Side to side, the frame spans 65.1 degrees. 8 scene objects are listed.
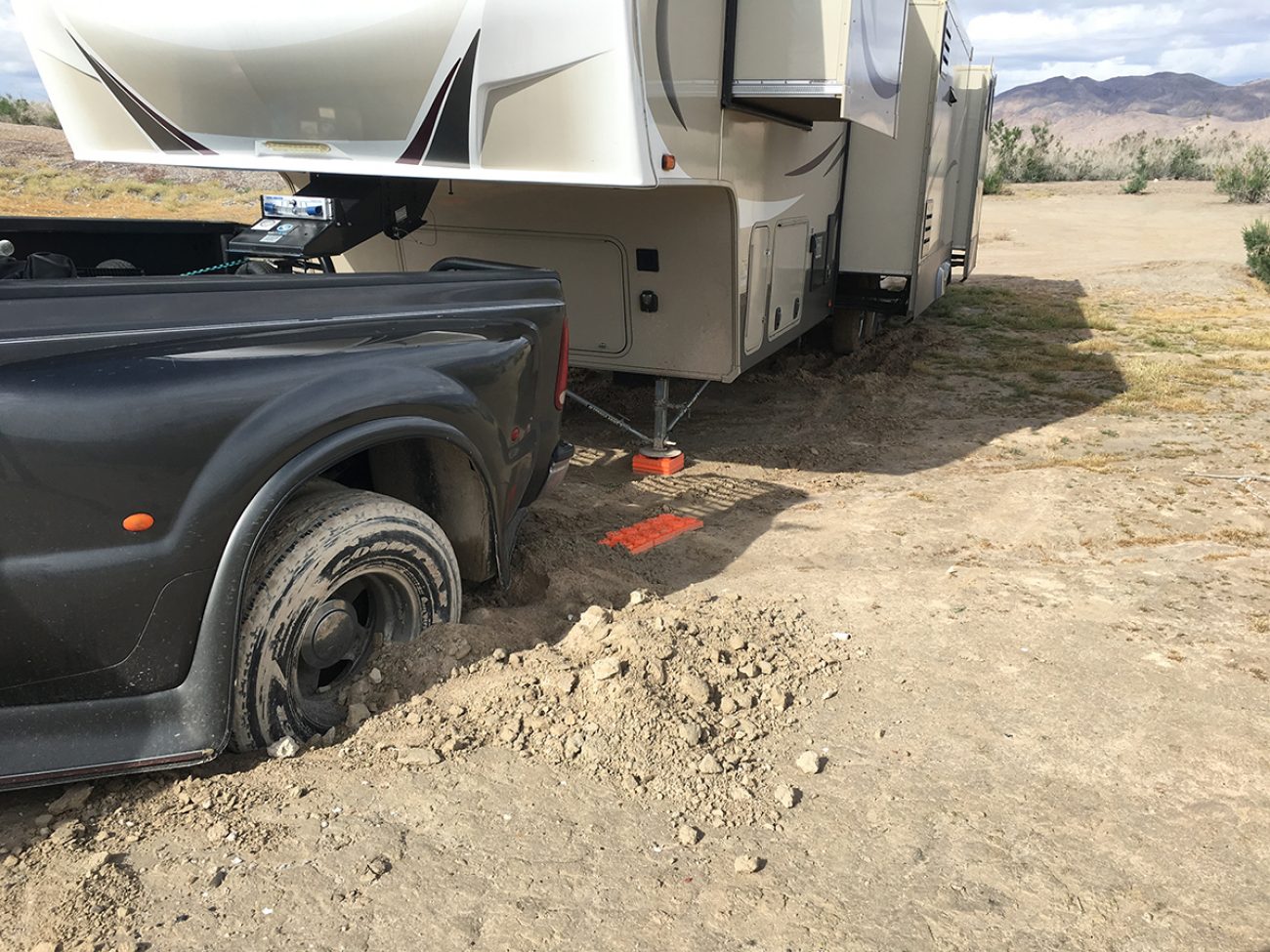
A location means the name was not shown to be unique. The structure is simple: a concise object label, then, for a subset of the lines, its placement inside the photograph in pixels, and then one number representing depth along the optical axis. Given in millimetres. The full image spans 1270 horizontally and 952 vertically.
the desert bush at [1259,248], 14430
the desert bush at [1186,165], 34250
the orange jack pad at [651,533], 5094
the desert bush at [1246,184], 24984
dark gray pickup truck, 2447
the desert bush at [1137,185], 28719
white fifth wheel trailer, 4344
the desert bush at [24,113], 33969
